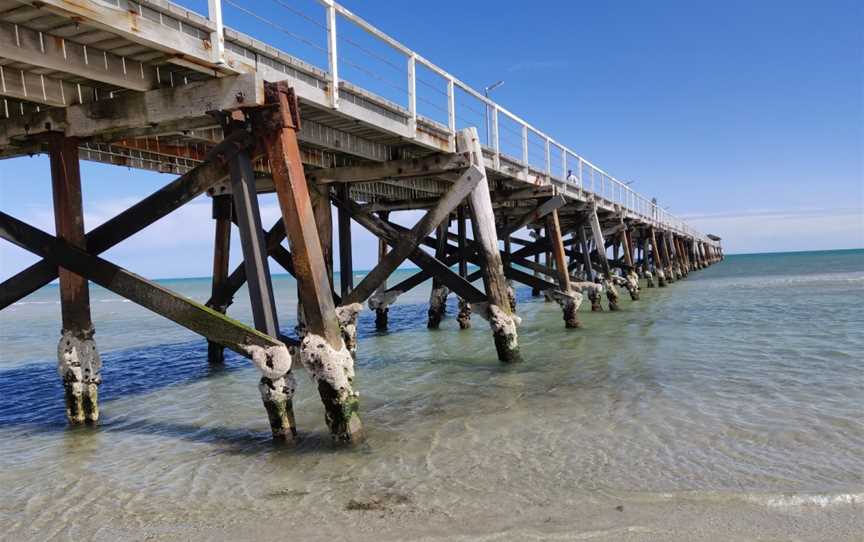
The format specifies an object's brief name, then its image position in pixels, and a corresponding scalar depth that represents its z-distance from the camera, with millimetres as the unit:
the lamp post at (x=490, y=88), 13795
